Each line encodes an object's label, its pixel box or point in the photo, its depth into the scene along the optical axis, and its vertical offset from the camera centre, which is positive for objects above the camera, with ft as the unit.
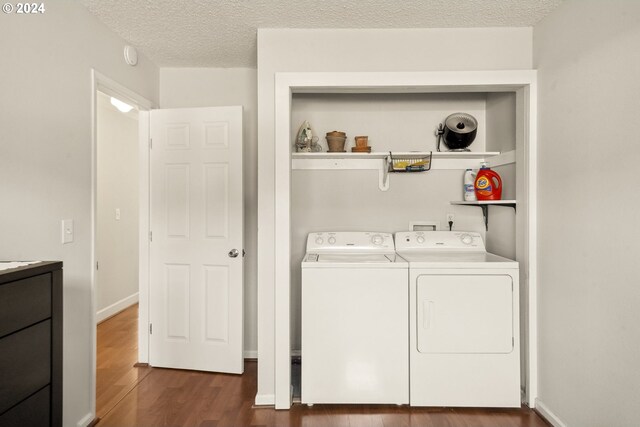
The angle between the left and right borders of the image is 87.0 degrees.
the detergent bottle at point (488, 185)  7.73 +0.66
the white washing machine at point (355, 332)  6.73 -2.38
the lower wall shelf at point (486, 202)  7.27 +0.23
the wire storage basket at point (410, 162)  8.04 +1.22
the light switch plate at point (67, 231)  5.82 -0.31
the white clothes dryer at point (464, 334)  6.66 -2.39
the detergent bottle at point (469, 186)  8.12 +0.67
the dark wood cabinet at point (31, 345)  3.54 -1.51
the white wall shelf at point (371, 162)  8.55 +1.32
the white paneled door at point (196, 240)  8.42 -0.68
